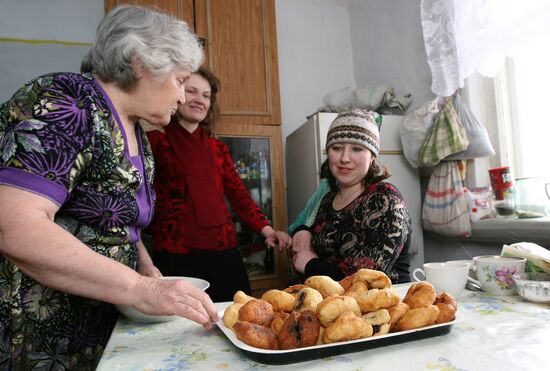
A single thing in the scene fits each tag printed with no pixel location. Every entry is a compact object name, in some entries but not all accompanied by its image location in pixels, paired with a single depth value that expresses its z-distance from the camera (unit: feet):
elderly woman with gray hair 2.10
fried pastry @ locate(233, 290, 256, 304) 2.31
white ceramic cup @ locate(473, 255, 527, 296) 2.87
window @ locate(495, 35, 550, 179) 5.90
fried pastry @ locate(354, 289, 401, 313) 2.01
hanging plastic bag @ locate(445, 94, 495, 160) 6.10
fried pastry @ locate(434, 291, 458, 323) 2.02
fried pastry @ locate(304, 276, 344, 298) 2.28
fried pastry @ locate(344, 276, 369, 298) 2.14
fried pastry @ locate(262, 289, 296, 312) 2.19
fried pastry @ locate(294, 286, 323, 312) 2.06
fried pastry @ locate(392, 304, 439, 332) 1.95
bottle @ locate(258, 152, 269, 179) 8.15
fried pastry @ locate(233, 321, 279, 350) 1.83
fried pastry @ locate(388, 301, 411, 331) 1.99
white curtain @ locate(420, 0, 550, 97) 4.90
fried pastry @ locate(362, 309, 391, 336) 1.91
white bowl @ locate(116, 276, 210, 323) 2.44
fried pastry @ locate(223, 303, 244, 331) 2.12
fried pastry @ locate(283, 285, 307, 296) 2.36
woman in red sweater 5.18
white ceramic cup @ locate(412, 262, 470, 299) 2.73
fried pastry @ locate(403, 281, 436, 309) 2.09
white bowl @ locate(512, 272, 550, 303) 2.55
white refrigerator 7.09
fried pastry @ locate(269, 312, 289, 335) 1.92
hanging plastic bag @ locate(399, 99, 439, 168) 6.68
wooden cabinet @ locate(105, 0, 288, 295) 7.83
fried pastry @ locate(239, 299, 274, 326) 1.99
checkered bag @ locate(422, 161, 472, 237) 6.11
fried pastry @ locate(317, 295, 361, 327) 1.90
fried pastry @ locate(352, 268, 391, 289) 2.24
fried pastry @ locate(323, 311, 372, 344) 1.82
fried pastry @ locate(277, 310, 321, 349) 1.80
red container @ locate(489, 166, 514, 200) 5.74
